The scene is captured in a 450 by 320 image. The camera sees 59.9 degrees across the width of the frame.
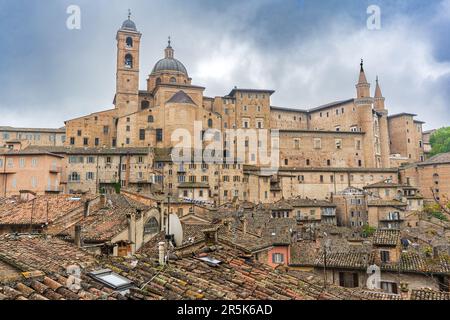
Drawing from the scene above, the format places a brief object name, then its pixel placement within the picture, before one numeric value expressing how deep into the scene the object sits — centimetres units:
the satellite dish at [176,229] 1351
